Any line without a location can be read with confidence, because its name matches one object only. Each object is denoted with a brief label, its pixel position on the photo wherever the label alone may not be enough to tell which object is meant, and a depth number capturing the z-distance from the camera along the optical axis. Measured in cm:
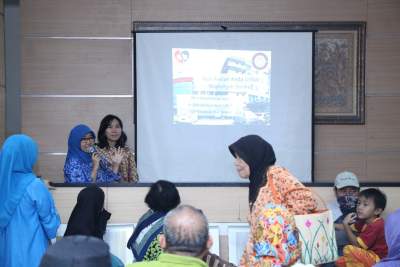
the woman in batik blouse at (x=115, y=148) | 500
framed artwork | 627
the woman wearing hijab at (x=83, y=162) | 468
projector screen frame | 607
